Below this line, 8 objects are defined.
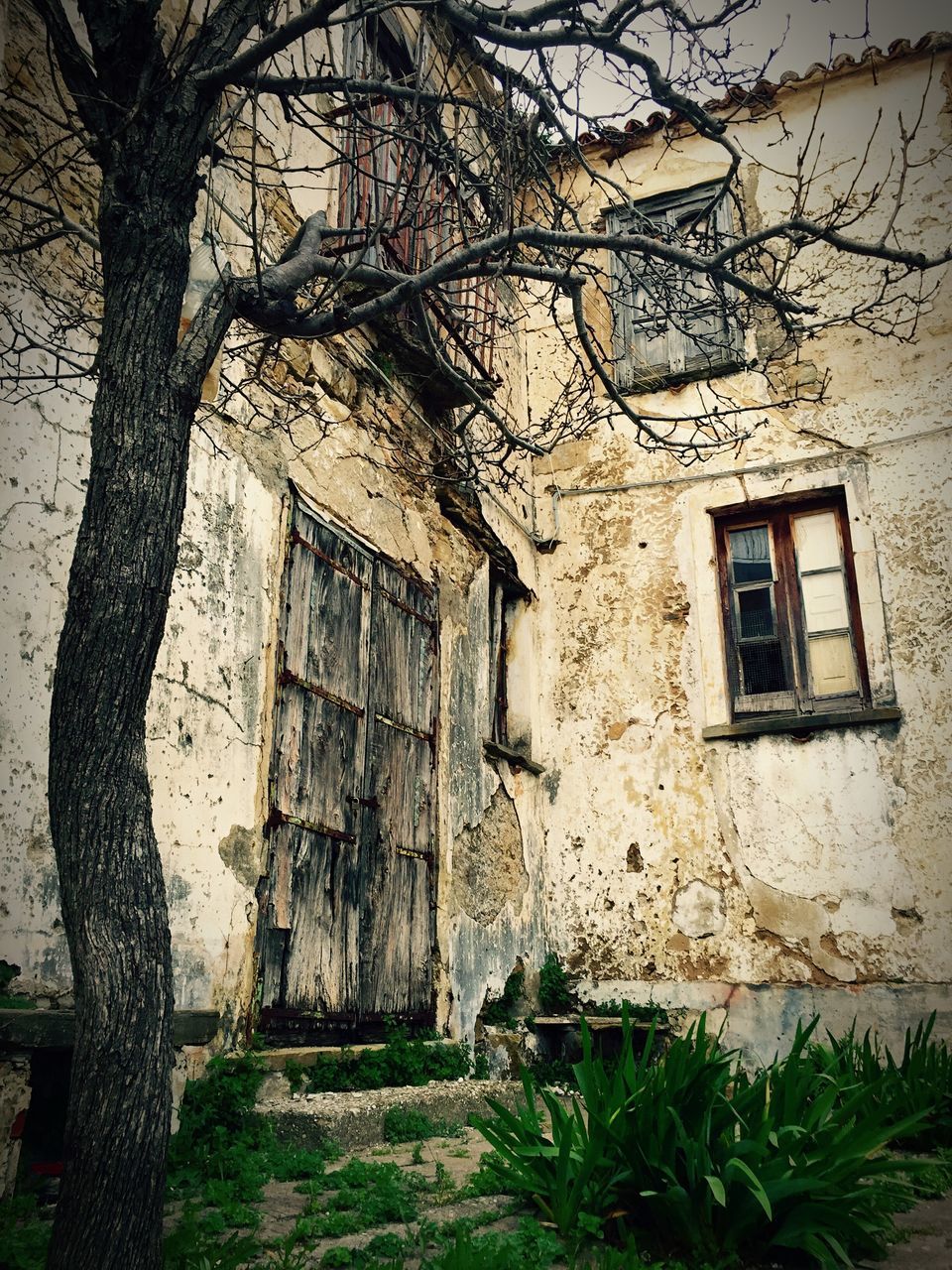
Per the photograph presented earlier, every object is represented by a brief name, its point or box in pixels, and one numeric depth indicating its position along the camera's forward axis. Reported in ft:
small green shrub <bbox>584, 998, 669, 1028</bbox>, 21.79
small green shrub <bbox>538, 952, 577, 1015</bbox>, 22.80
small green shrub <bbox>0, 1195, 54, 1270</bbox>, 7.18
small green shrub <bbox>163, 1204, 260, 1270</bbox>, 7.00
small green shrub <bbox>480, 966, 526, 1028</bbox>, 20.35
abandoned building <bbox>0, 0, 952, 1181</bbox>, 13.10
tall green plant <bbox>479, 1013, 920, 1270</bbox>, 7.61
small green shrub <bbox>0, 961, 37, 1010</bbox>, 9.35
